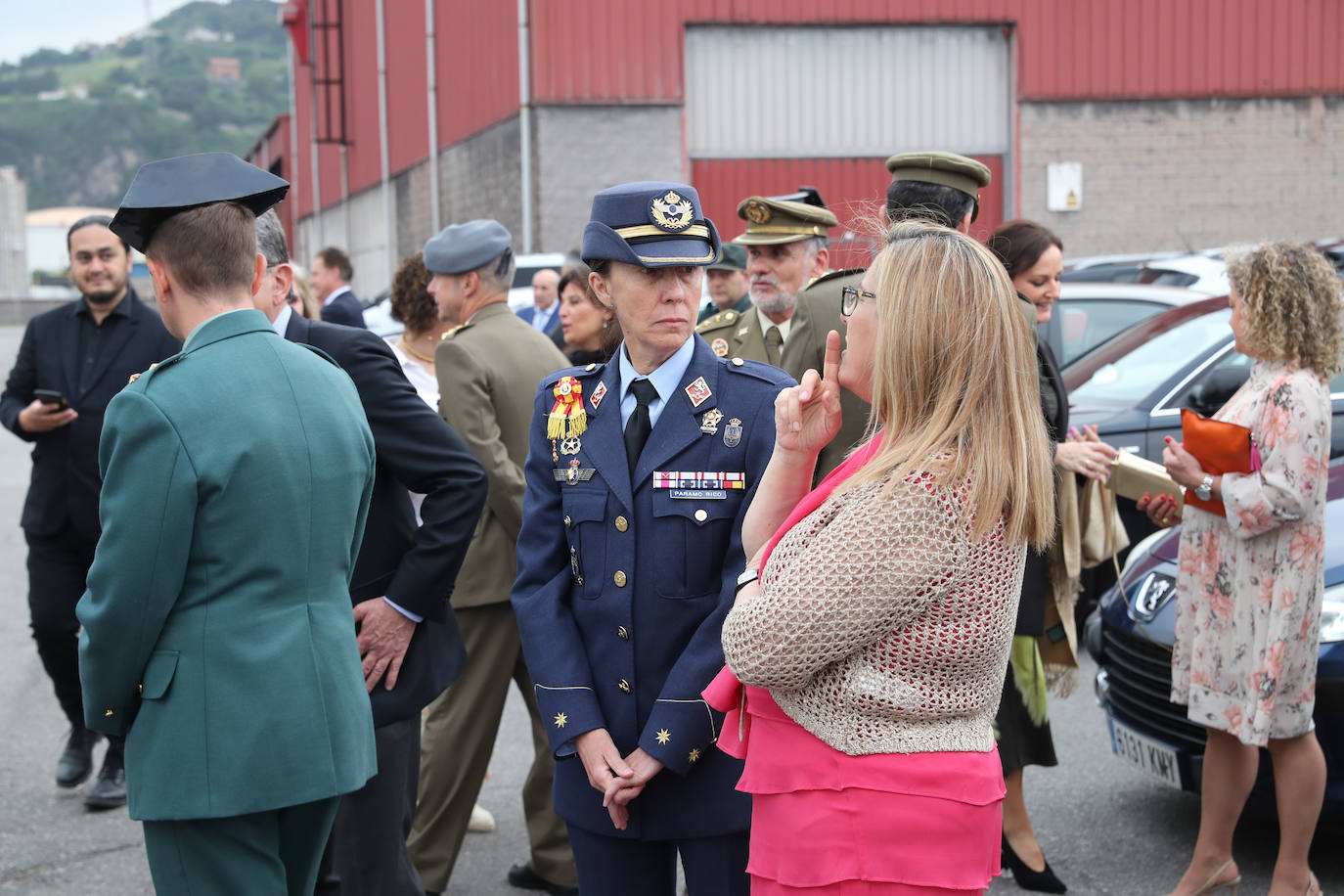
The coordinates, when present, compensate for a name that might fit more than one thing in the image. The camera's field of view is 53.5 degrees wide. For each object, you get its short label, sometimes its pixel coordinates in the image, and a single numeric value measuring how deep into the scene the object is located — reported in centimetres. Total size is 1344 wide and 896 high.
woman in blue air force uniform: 273
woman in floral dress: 383
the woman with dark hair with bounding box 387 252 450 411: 574
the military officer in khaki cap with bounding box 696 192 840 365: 510
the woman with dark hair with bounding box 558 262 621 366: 611
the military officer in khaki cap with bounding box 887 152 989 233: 378
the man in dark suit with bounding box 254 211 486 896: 321
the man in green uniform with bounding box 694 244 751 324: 656
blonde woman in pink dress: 215
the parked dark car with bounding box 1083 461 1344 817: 407
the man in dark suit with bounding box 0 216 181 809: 517
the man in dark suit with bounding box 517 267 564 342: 1096
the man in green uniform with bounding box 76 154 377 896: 233
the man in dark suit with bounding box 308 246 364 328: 984
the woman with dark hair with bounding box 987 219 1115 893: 417
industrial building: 1759
